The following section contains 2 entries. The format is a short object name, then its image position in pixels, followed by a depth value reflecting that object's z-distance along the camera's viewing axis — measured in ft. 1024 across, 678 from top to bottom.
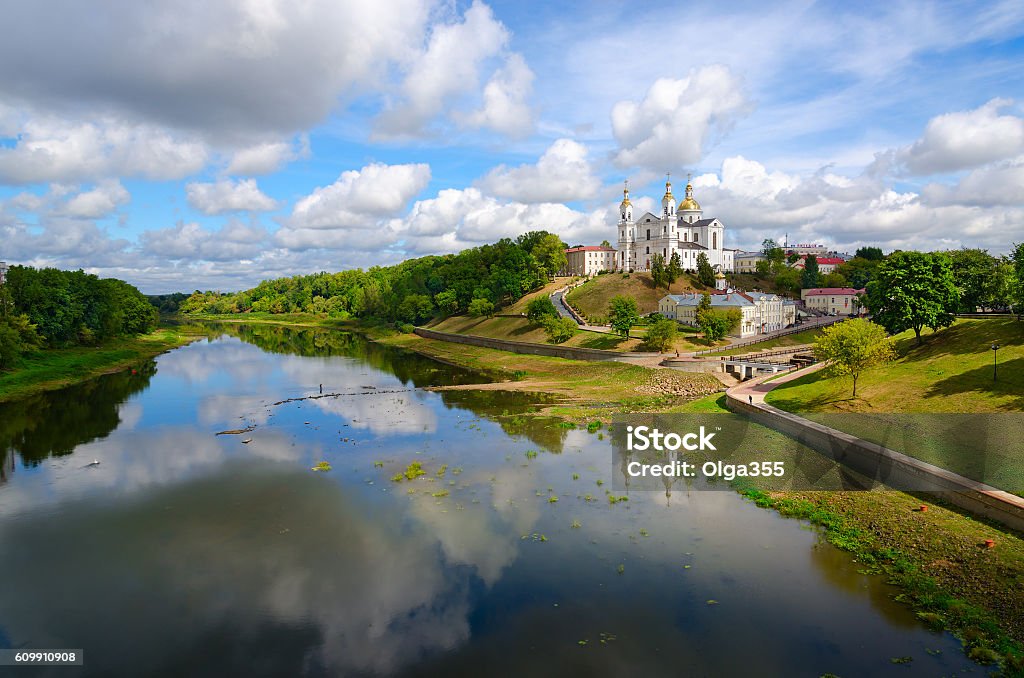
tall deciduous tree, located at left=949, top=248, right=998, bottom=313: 212.15
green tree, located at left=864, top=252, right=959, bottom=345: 170.40
